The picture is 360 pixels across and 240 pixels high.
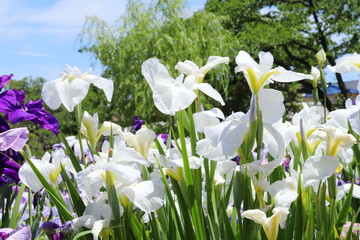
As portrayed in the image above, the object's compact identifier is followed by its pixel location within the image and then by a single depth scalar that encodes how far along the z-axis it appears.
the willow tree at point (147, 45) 13.82
